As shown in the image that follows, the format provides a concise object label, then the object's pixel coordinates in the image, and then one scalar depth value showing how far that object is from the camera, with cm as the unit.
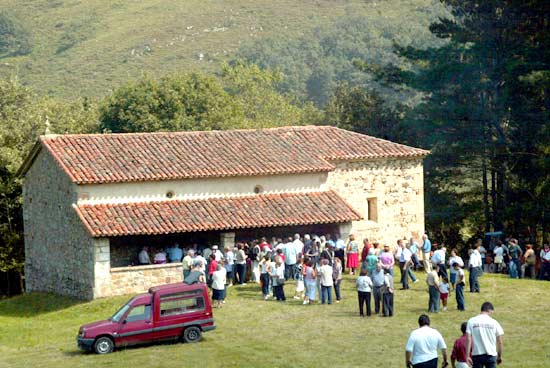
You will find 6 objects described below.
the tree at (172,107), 7144
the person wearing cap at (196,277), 3312
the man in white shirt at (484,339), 2016
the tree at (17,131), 4825
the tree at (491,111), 5119
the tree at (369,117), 6192
